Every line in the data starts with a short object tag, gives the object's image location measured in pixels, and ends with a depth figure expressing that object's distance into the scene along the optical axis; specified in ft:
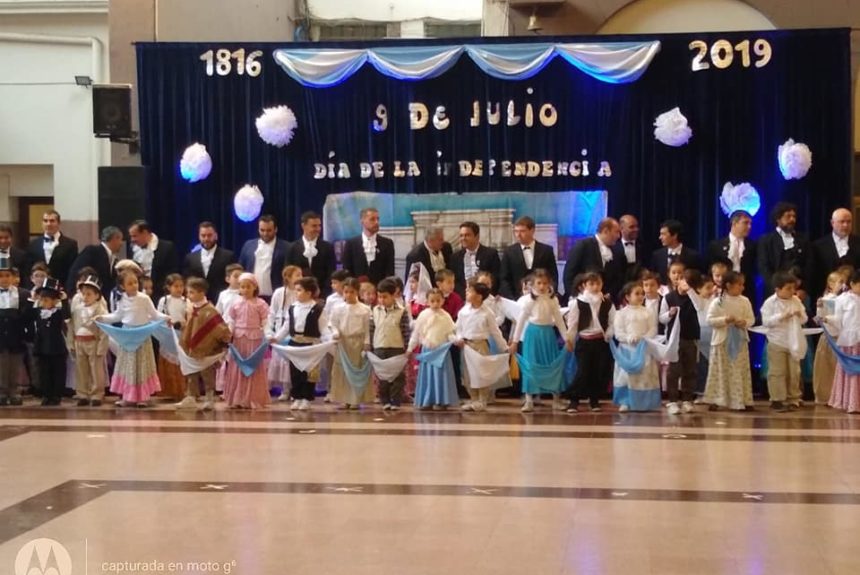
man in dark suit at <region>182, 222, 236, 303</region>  39.19
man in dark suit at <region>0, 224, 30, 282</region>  39.11
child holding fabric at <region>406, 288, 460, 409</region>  35.12
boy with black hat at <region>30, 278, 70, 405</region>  36.76
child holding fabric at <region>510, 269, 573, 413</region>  34.99
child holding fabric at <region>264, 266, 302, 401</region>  36.32
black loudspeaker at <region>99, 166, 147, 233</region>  40.73
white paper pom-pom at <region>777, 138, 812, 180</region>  37.88
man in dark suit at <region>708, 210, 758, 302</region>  37.01
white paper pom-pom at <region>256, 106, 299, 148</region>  40.60
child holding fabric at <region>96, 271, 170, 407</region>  36.37
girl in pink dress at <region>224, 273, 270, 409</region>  35.70
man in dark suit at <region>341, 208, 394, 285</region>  38.73
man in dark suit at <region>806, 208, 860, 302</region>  36.55
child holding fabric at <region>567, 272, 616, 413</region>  34.99
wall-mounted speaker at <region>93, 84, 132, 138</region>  41.29
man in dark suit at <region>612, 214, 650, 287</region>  37.32
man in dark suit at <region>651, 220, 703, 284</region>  36.99
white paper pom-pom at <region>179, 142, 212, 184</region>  41.16
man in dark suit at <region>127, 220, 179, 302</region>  39.09
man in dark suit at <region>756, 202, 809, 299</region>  36.47
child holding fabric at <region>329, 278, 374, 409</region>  35.53
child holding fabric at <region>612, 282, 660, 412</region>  34.19
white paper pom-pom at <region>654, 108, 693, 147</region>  38.68
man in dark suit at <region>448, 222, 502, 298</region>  37.70
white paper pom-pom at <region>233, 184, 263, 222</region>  40.93
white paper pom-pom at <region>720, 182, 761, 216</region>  38.68
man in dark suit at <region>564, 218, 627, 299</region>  37.11
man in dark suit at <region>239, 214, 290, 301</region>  39.27
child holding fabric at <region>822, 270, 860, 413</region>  34.42
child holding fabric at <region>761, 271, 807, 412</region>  34.73
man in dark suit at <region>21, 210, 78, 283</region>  39.47
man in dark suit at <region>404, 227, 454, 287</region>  38.40
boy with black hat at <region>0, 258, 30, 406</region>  36.94
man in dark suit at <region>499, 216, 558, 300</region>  37.32
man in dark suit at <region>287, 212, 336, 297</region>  38.40
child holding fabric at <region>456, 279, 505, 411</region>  35.04
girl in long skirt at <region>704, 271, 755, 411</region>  34.58
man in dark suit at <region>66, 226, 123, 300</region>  38.81
